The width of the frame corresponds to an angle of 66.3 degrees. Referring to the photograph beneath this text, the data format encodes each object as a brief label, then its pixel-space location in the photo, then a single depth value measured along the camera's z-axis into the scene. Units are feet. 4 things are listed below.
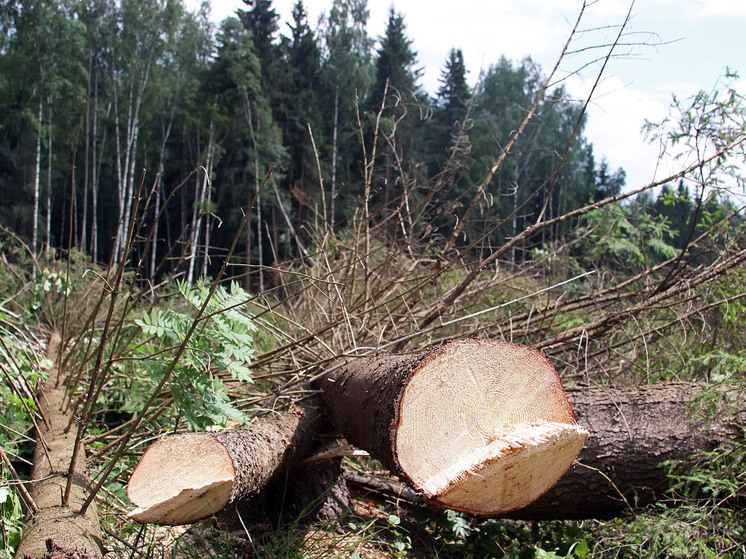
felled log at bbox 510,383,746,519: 7.47
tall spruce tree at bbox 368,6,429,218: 76.48
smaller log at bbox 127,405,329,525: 5.49
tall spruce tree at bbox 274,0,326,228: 75.61
